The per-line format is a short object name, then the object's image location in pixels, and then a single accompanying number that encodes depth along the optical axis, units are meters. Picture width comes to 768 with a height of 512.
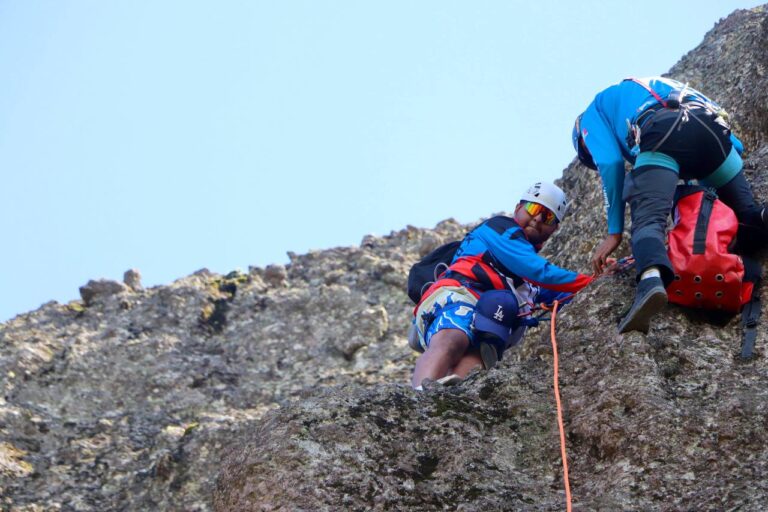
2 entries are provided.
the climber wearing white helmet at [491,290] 21.73
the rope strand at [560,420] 15.49
